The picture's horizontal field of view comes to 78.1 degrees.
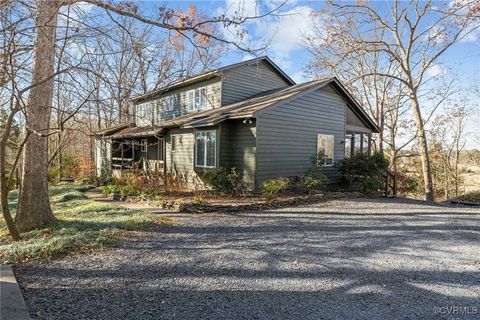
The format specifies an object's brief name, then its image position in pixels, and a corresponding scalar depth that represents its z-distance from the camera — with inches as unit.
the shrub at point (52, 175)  792.9
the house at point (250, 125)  453.1
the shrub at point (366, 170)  507.8
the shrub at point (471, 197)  471.9
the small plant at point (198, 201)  352.1
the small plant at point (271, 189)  386.9
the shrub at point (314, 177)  458.0
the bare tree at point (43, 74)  225.0
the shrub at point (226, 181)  444.6
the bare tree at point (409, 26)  590.6
